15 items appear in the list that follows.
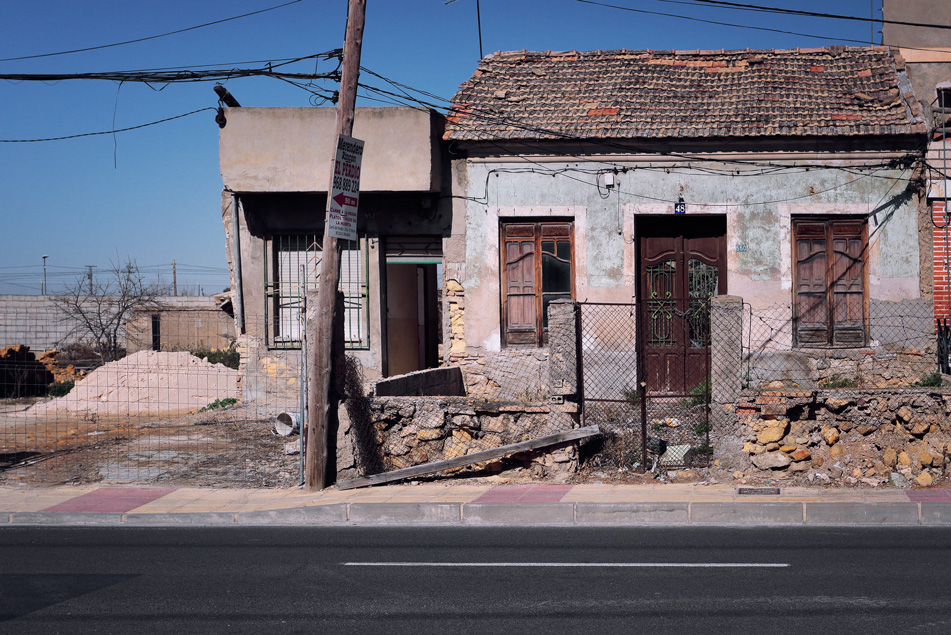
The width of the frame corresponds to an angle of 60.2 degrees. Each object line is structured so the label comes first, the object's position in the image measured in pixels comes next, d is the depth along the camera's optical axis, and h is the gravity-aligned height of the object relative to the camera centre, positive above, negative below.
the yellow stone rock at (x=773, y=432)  9.39 -1.35
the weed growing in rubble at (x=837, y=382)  13.77 -1.18
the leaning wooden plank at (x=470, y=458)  9.55 -1.62
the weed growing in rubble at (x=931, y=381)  12.10 -1.04
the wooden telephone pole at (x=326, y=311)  9.55 +0.13
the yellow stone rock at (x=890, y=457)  9.27 -1.64
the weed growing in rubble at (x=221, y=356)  25.08 -1.01
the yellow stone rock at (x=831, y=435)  9.38 -1.39
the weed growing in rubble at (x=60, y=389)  19.17 -1.46
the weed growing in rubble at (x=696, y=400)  12.43 -1.31
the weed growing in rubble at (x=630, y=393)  13.96 -1.31
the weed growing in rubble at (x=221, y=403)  16.30 -1.61
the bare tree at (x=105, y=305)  26.17 +0.76
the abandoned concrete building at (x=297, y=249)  14.31 +1.36
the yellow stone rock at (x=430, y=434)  10.12 -1.41
